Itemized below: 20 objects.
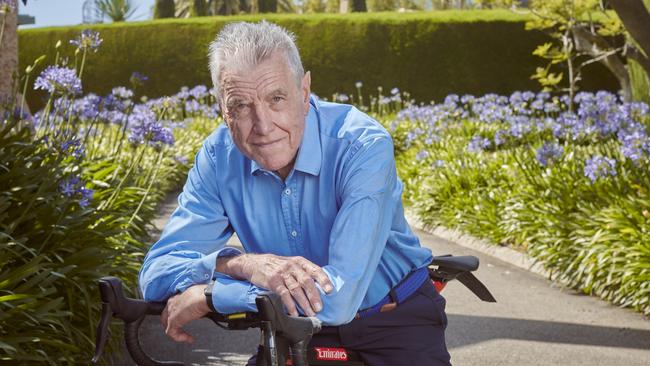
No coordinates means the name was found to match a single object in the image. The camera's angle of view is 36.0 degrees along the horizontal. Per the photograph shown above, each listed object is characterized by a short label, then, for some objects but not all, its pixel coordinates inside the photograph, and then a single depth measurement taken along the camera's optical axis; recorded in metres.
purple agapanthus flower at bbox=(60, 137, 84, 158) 5.71
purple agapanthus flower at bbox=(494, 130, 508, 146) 10.52
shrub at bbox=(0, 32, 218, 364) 4.45
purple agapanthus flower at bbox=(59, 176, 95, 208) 5.43
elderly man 2.18
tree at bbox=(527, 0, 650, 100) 16.56
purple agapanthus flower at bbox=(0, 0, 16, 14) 5.77
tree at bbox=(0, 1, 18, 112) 7.77
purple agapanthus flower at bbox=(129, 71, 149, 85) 6.61
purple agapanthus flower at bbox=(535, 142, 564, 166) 8.38
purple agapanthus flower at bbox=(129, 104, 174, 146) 6.52
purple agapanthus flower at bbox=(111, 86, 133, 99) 7.45
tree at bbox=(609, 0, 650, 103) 8.48
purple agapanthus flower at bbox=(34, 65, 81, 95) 6.19
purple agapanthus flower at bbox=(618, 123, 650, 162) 7.56
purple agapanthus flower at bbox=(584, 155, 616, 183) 7.76
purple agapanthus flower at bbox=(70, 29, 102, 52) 6.57
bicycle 1.82
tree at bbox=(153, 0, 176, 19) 33.06
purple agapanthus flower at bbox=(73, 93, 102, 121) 7.38
